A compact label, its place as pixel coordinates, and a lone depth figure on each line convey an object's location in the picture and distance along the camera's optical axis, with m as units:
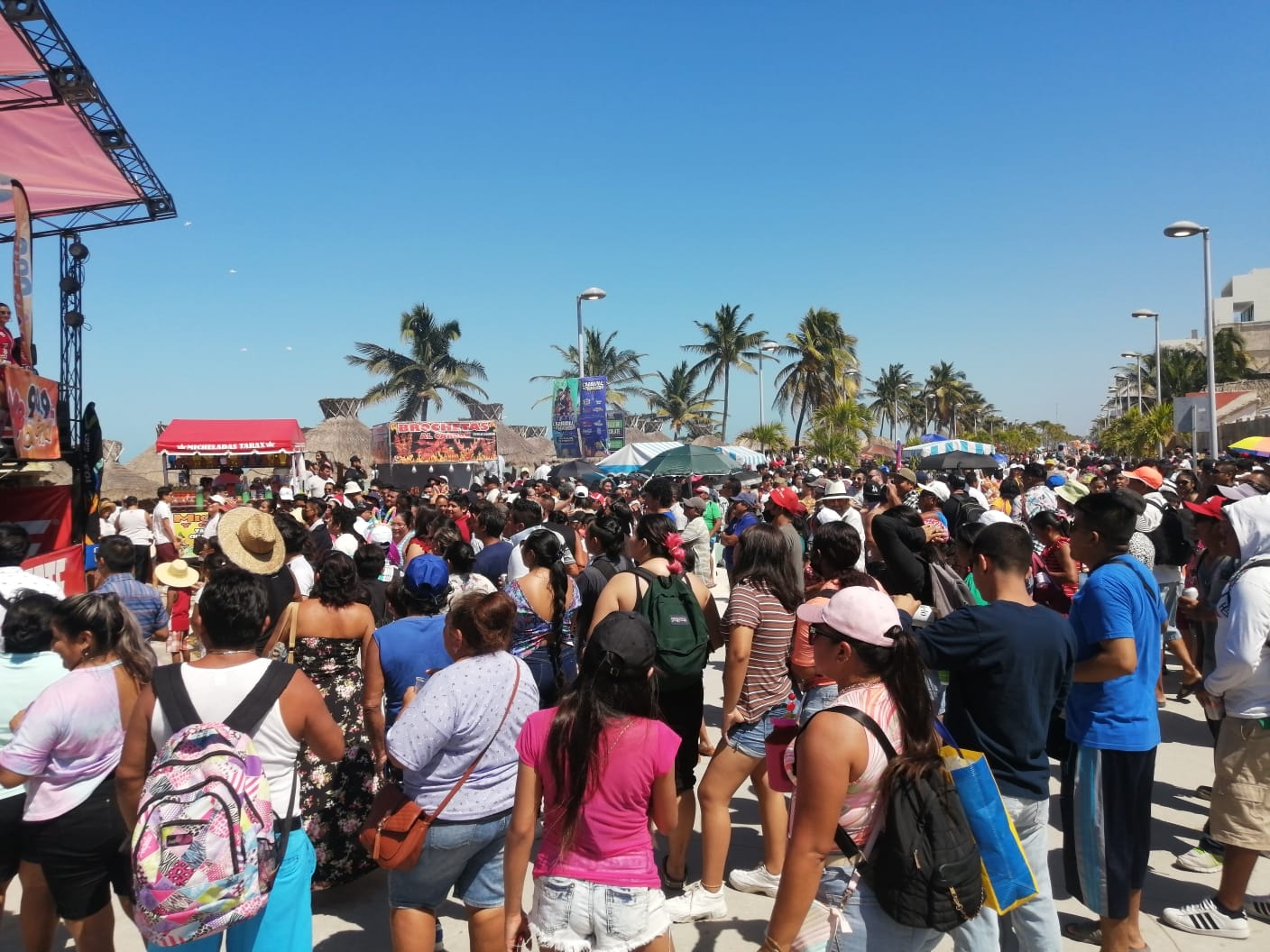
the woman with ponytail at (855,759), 2.13
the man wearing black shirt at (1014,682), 2.78
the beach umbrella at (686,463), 17.02
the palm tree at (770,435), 41.38
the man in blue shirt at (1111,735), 3.19
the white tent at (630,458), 20.11
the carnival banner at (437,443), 25.48
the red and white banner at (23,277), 10.73
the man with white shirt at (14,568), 4.04
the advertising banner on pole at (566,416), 24.97
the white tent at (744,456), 26.89
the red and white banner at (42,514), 10.56
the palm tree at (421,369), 47.72
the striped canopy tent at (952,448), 24.38
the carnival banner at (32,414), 9.42
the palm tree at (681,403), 58.44
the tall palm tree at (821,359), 47.03
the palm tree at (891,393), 85.75
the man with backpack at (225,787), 2.26
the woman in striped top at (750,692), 3.87
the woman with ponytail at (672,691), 4.09
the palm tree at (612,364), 55.22
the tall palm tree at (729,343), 50.19
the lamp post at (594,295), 19.66
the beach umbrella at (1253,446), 11.43
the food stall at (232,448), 21.98
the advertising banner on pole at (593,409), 22.31
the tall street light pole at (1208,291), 17.08
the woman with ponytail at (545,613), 4.59
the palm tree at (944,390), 90.25
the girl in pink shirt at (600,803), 2.37
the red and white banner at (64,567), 9.35
